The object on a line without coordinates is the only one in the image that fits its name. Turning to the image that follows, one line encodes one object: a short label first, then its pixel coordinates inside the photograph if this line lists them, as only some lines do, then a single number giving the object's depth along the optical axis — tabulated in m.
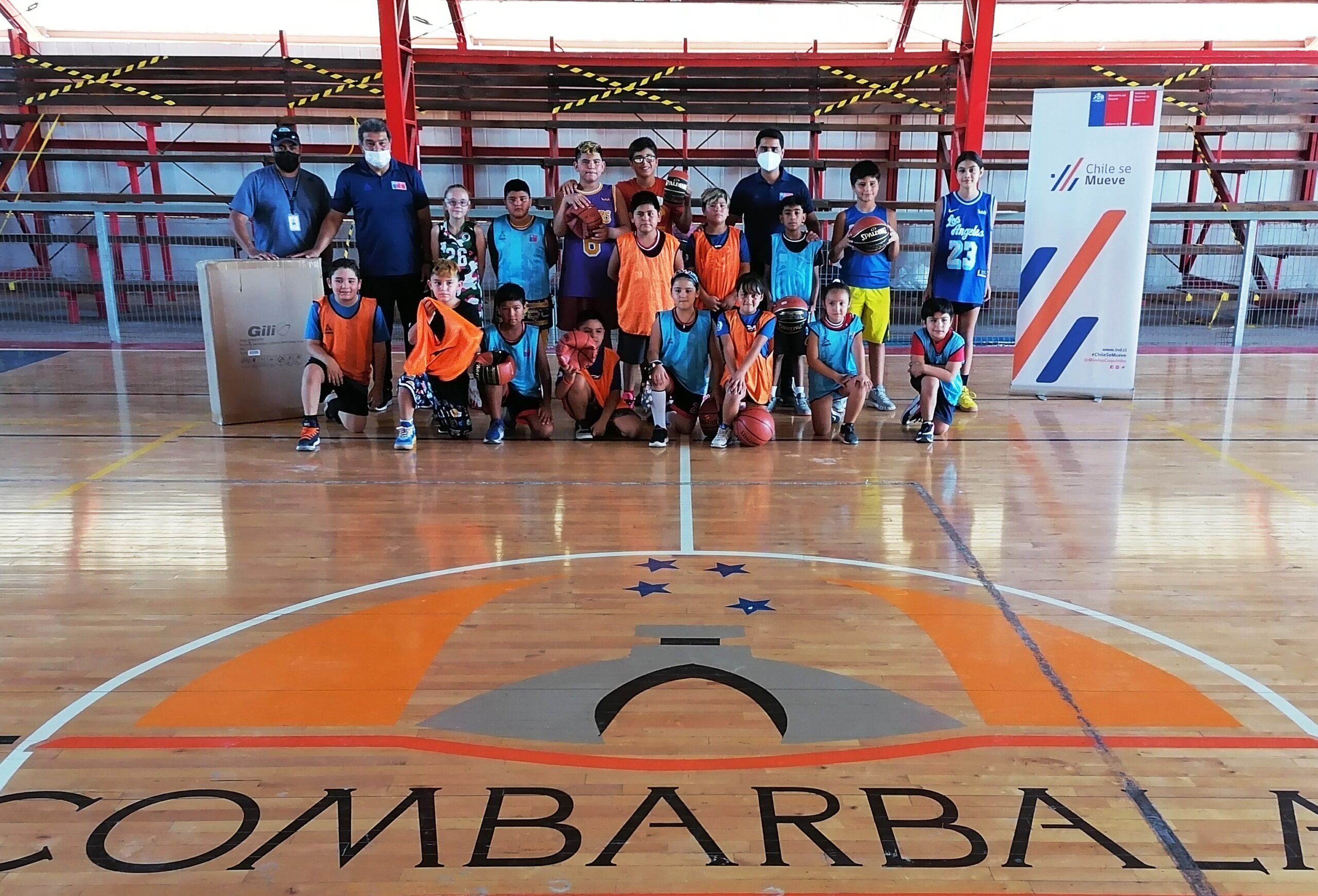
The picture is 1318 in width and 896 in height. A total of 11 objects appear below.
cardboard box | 6.02
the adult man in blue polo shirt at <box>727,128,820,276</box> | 6.04
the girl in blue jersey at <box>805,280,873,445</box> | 5.66
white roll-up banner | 6.48
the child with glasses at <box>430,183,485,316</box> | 5.81
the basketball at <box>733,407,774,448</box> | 5.64
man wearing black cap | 6.18
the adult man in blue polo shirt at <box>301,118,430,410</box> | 6.00
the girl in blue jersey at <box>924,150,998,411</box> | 6.10
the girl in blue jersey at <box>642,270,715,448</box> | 5.56
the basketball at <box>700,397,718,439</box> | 5.80
